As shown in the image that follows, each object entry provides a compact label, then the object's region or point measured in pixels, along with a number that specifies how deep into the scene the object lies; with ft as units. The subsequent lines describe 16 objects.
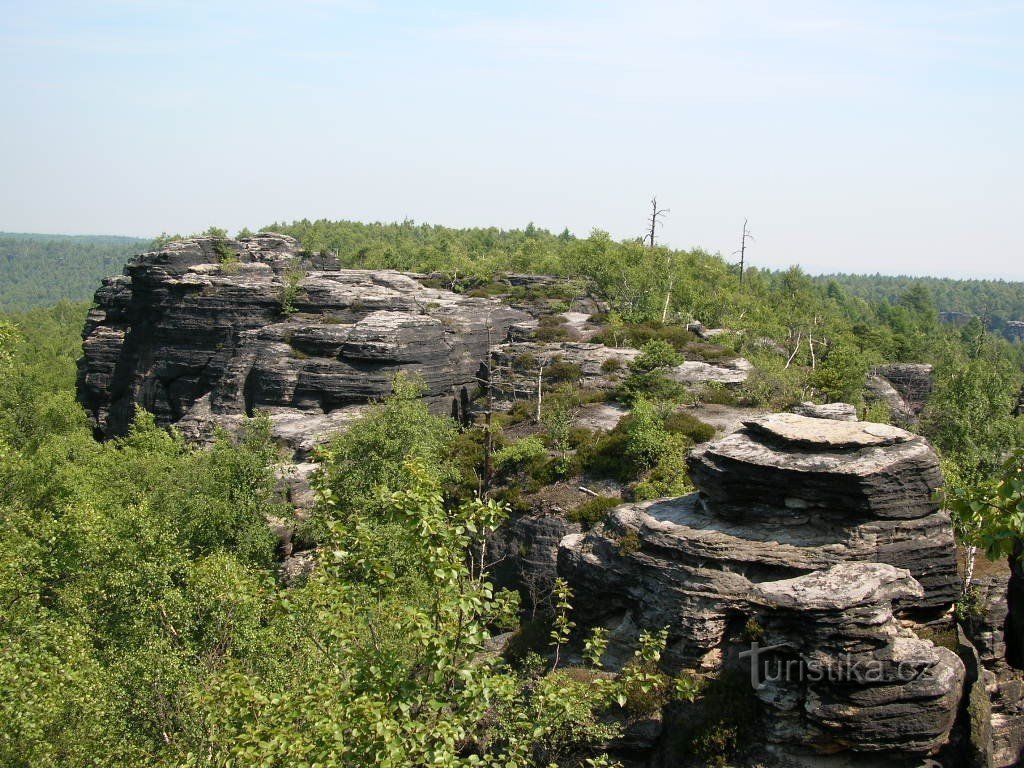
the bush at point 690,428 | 111.24
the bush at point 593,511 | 95.61
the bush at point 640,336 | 170.19
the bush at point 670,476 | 95.55
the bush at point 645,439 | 104.01
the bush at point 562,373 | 151.33
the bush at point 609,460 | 104.83
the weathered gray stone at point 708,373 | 139.54
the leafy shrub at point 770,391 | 125.49
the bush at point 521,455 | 112.88
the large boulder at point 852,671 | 51.57
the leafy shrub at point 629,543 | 69.56
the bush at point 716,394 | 130.62
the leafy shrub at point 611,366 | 151.33
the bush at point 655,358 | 135.74
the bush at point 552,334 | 175.83
